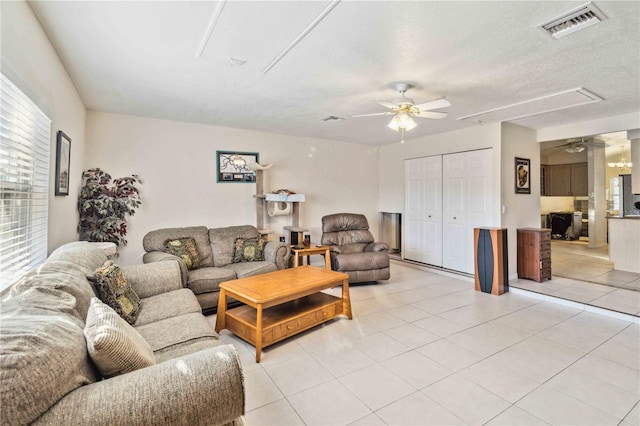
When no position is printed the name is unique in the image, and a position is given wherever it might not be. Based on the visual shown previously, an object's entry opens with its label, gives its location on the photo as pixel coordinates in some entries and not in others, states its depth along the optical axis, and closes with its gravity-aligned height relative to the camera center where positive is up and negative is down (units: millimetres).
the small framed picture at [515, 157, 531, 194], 4859 +705
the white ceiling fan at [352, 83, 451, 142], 2957 +1061
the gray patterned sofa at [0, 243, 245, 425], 893 -563
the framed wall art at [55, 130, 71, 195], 2620 +484
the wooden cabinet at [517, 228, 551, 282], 4637 -519
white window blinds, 1723 +217
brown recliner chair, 4652 -492
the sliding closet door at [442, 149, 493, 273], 4801 +279
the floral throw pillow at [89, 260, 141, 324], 2076 -527
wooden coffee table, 2670 -898
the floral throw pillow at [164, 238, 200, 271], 3776 -414
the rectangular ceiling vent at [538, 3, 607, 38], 1879 +1278
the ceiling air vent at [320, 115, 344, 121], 4305 +1416
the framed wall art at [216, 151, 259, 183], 4898 +825
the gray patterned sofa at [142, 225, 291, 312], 3489 -497
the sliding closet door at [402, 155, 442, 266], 5547 +159
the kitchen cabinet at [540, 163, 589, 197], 8664 +1170
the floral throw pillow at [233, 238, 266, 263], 4234 -452
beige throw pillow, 1179 -516
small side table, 4465 -507
